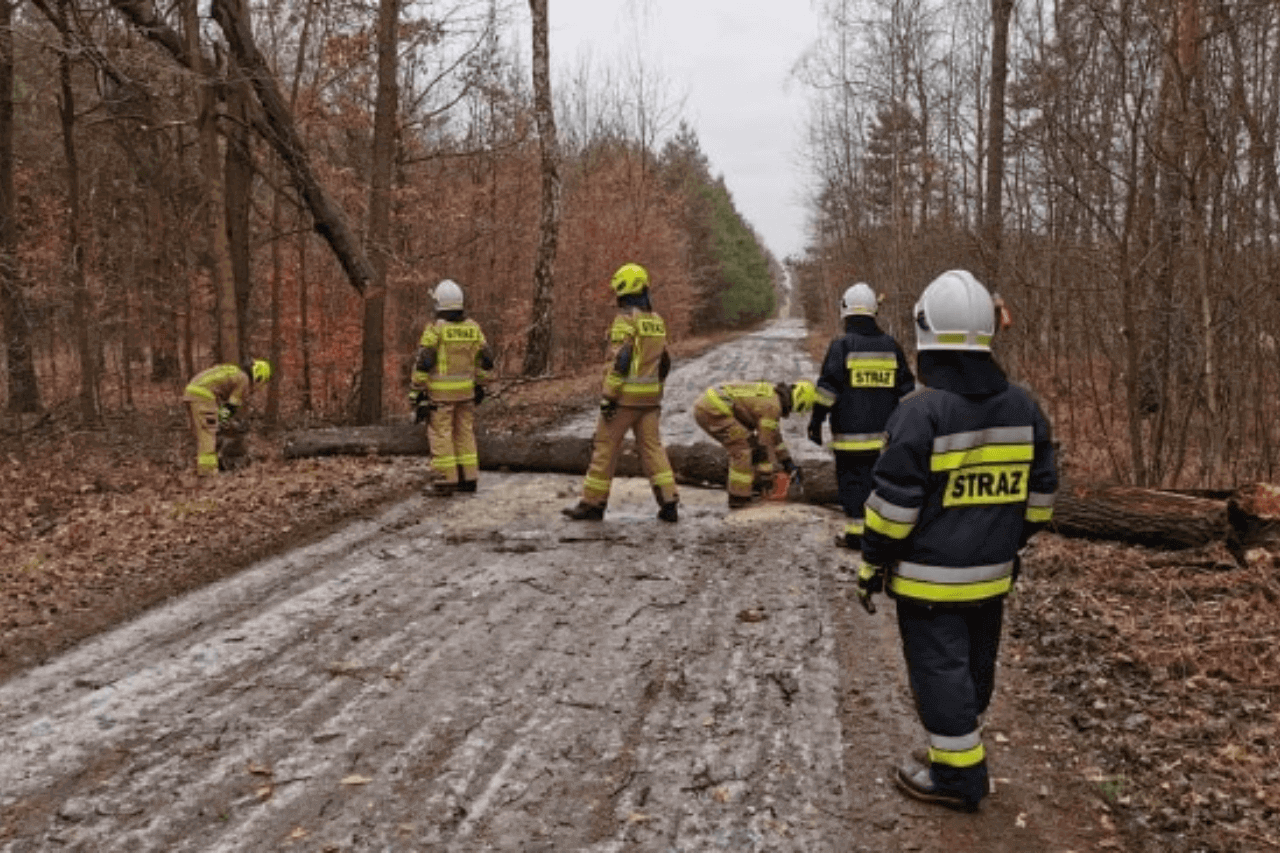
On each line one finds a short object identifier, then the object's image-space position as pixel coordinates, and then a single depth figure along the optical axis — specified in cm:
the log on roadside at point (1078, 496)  639
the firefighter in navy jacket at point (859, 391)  717
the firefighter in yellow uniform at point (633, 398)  800
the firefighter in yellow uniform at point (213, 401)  1024
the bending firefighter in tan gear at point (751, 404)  869
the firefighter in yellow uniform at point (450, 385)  923
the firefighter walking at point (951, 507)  351
